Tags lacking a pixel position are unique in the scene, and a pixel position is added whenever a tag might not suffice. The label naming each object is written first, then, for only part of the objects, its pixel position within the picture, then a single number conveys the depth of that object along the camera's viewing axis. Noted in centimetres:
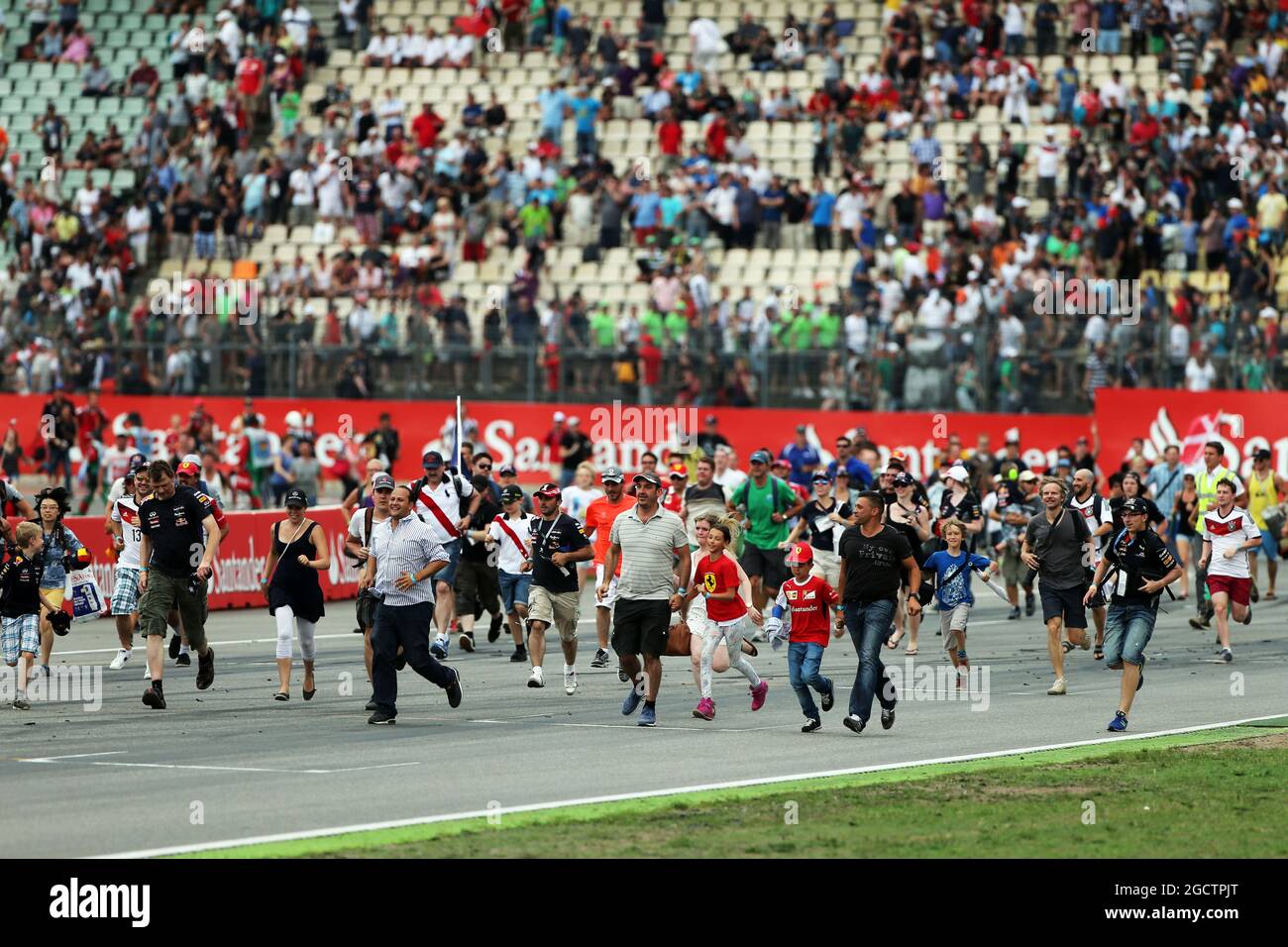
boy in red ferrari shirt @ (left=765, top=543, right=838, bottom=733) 1664
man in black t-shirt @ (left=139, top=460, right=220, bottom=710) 1839
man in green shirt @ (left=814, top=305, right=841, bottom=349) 3584
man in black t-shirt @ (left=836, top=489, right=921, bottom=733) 1652
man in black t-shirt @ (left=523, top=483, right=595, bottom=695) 2011
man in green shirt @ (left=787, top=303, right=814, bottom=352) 3603
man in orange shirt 2119
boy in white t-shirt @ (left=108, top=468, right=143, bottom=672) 2045
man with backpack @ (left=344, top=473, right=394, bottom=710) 1811
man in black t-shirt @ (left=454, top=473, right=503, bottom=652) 2280
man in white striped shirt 1738
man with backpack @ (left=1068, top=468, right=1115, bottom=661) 2298
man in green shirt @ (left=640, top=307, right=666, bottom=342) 3669
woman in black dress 1867
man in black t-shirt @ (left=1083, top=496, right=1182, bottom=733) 1698
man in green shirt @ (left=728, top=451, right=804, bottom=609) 2375
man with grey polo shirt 1725
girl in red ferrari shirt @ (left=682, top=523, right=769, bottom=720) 1734
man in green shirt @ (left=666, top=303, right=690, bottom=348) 3662
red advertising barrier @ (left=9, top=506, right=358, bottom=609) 2670
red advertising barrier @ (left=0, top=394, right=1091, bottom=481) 3522
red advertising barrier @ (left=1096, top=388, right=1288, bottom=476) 3309
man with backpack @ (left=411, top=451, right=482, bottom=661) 2181
